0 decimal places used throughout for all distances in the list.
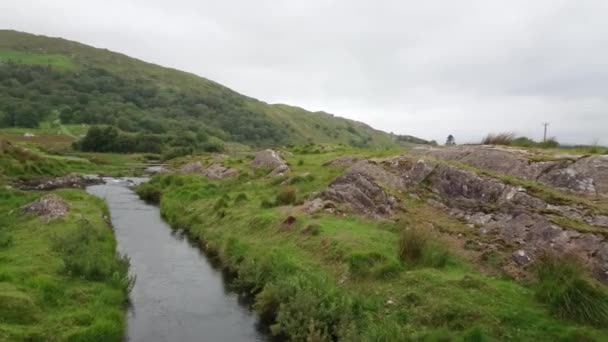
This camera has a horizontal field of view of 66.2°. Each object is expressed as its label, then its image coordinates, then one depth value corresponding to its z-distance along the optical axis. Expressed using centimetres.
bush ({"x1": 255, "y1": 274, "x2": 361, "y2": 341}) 1709
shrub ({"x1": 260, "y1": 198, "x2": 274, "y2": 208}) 3378
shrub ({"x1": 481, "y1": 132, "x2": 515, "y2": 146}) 3375
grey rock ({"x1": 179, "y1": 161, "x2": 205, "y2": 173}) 6755
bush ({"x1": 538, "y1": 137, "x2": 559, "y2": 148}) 3202
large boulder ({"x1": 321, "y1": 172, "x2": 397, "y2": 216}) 2797
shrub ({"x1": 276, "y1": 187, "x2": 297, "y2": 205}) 3316
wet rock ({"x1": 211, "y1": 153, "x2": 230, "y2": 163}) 6889
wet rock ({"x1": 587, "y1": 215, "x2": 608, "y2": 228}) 1947
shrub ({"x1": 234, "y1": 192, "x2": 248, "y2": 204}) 3727
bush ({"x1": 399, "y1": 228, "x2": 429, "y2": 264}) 2061
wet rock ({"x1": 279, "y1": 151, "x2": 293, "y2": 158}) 5860
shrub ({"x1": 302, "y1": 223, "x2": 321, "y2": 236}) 2503
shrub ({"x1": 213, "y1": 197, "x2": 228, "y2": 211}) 3700
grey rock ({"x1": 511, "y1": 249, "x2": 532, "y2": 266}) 1869
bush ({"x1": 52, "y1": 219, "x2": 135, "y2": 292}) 2159
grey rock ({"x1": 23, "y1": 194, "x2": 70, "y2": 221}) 3178
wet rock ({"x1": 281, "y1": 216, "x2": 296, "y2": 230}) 2759
